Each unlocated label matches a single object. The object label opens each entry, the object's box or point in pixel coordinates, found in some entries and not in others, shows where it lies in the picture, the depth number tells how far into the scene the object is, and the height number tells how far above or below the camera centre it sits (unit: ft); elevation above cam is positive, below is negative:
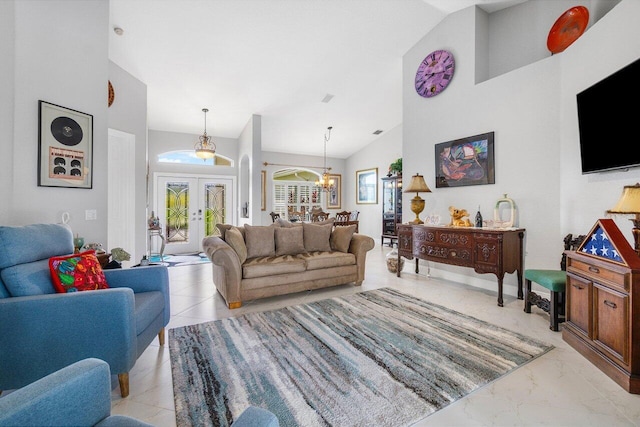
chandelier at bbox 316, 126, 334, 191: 24.95 +3.32
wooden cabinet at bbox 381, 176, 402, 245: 22.95 +0.86
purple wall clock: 13.78 +7.25
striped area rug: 5.18 -3.46
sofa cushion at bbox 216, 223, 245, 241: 11.20 -0.54
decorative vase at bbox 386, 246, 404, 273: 14.83 -2.56
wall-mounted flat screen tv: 6.91 +2.55
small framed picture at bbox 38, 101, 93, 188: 8.37 +2.17
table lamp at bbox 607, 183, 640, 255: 6.07 +0.21
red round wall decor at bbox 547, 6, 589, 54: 9.78 +6.76
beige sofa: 10.29 -1.75
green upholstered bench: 8.30 -2.16
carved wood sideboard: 10.55 -1.31
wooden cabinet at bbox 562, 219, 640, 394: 5.75 -2.04
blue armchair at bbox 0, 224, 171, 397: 4.96 -1.92
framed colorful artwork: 12.31 +2.51
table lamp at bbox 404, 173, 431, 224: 13.75 +1.24
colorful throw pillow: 5.74 -1.23
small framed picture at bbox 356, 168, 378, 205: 27.27 +2.93
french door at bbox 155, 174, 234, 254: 22.04 +0.71
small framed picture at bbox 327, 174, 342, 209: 30.30 +2.35
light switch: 9.71 +0.04
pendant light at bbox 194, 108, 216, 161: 18.13 +4.17
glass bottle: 11.69 -0.18
